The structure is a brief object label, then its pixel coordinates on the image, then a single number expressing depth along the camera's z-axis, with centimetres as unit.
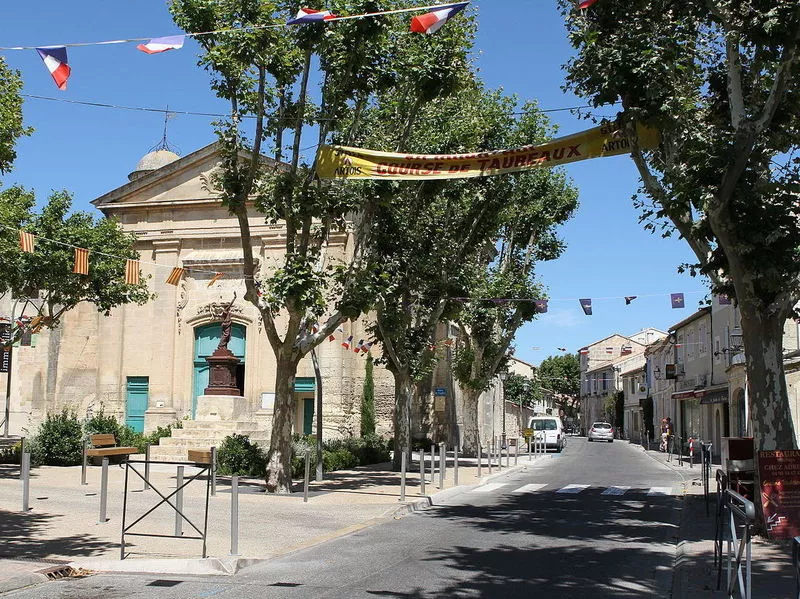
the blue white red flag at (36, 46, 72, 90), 1041
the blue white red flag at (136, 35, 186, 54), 1084
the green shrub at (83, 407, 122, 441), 2456
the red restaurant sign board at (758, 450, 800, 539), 1050
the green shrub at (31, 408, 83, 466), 2266
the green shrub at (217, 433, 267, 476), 2044
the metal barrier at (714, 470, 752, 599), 633
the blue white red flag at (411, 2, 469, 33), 1034
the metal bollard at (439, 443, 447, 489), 1769
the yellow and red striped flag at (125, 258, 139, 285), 2178
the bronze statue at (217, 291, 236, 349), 2777
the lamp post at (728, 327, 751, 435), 3139
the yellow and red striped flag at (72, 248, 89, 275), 2038
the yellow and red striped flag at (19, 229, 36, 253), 1881
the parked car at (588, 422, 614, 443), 6244
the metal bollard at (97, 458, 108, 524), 1209
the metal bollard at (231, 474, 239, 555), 953
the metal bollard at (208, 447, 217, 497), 1546
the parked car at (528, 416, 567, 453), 4288
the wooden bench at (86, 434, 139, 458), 1881
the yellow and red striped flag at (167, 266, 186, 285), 2385
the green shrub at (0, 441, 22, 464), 2253
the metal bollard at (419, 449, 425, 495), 1685
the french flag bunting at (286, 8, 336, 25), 1058
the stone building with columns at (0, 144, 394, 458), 3388
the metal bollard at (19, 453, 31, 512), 1301
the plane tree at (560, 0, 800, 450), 1066
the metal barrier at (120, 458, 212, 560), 929
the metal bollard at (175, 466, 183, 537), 1047
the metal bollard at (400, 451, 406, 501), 1558
